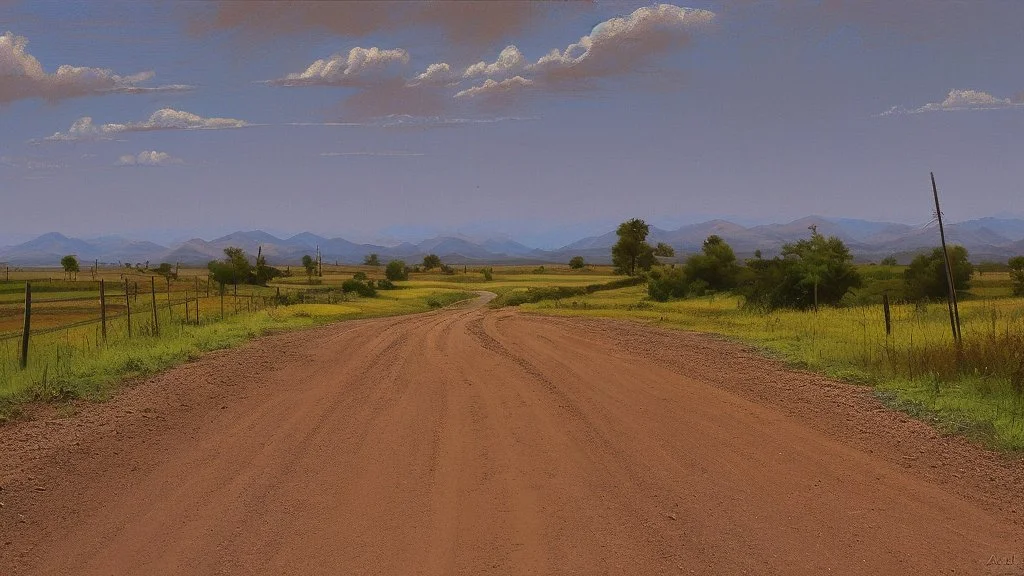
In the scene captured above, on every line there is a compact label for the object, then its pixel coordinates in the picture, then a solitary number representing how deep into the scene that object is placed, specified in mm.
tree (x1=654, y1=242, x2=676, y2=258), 131325
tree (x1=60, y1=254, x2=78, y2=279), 112462
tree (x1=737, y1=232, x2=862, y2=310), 37438
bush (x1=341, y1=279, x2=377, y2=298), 69062
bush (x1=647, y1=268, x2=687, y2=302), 55281
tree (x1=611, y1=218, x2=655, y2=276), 108625
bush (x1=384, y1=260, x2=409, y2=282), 111250
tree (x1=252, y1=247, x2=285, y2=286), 86881
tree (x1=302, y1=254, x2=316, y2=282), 124525
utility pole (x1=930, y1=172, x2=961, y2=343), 13979
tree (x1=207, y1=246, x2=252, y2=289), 70112
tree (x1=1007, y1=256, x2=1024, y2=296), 49625
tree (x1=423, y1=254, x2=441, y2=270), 183875
